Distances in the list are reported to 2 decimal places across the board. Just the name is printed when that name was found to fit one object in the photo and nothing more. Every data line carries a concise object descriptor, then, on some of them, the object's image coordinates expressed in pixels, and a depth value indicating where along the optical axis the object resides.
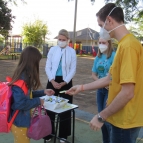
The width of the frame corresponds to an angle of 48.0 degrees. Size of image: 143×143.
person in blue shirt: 2.28
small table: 2.02
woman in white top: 2.63
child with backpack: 1.66
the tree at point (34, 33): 25.77
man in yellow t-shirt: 1.13
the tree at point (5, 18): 14.37
